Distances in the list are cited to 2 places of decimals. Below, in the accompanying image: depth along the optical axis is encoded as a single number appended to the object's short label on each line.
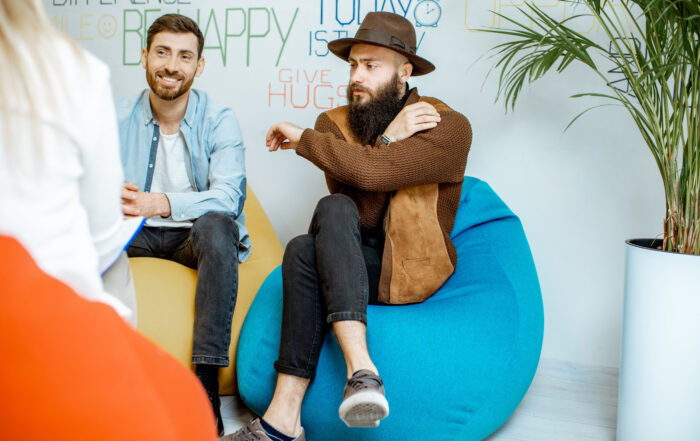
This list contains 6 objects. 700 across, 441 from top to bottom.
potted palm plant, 1.68
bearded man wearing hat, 1.68
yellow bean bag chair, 1.88
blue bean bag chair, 1.71
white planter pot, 1.67
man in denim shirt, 2.11
